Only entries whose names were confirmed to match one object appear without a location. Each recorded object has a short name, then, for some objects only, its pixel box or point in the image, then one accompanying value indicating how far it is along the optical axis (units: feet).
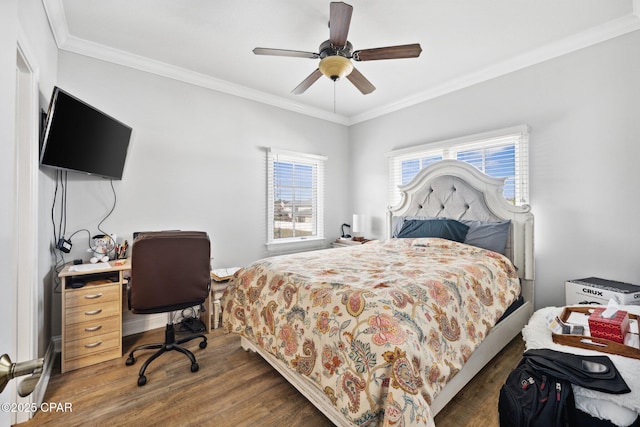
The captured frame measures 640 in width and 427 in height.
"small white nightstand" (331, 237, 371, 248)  14.12
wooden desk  7.29
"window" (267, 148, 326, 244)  13.23
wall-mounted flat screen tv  6.64
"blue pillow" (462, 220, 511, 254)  9.35
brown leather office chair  6.64
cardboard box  7.18
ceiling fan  6.80
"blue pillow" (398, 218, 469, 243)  10.15
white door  5.83
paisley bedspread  4.20
